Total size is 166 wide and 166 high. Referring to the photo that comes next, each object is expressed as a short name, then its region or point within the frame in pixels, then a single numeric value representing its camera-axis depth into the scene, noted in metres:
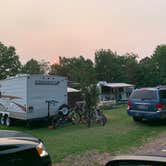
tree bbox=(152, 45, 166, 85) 75.91
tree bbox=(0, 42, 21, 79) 66.81
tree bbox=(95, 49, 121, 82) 73.44
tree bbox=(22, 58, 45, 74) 74.78
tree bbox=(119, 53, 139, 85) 69.36
